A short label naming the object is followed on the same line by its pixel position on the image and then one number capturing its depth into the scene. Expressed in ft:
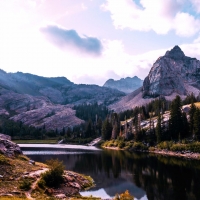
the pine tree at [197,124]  417.90
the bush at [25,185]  136.77
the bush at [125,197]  118.97
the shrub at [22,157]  211.25
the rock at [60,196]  137.24
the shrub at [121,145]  531.50
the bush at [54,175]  158.10
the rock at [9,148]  201.00
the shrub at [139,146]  480.60
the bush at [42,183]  148.17
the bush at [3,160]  167.66
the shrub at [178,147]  399.11
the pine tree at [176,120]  467.52
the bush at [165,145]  431.72
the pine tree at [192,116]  449.48
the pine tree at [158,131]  474.90
